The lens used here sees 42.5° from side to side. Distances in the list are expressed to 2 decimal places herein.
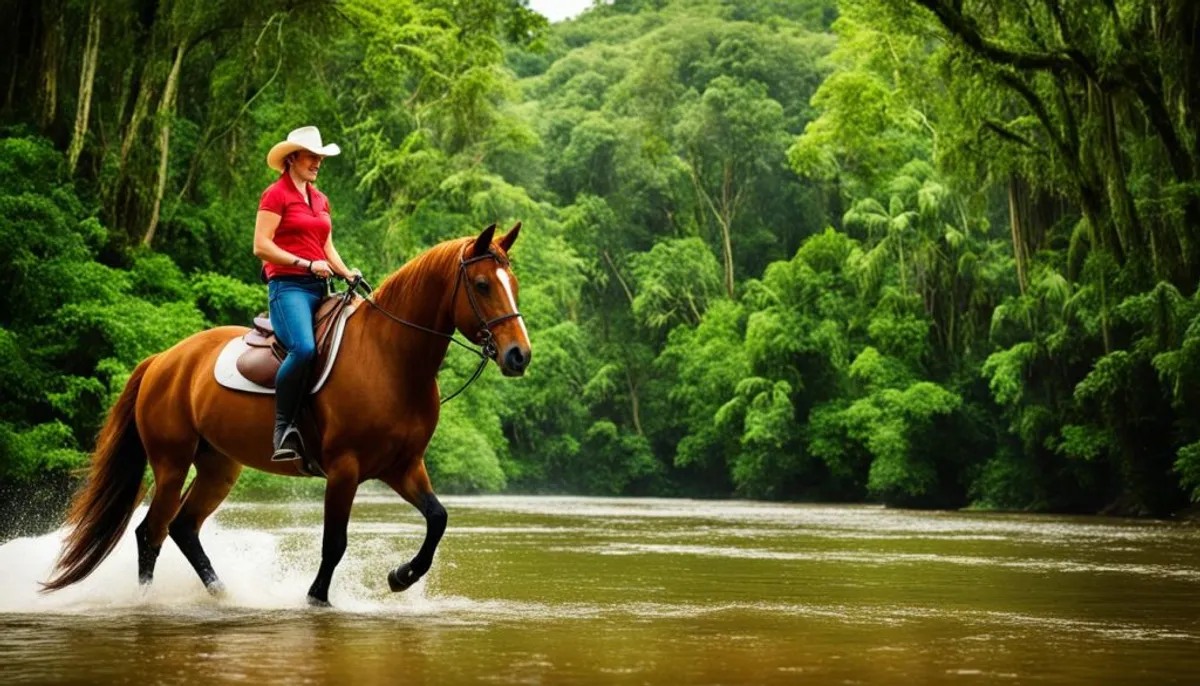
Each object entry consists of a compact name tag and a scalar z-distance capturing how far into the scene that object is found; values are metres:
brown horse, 9.44
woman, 9.58
